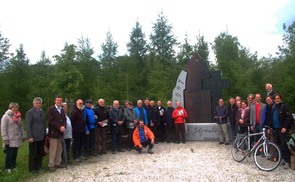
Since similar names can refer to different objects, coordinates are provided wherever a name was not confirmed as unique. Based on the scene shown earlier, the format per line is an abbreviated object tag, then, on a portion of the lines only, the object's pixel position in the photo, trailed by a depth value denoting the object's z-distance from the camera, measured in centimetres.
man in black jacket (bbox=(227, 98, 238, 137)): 717
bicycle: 434
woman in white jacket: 430
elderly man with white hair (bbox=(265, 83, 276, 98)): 585
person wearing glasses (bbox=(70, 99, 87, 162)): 534
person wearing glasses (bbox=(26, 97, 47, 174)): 438
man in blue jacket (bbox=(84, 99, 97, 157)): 574
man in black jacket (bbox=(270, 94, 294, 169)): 451
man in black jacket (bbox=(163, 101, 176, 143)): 798
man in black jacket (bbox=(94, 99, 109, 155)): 629
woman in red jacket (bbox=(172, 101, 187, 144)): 786
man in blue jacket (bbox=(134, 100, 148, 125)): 729
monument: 845
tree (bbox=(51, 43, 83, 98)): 980
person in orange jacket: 623
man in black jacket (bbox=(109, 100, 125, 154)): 646
